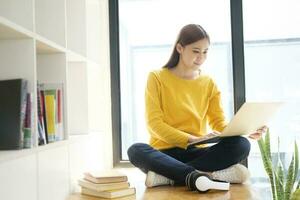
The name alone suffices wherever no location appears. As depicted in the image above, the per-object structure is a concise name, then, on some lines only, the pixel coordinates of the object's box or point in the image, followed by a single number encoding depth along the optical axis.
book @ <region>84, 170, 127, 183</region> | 1.75
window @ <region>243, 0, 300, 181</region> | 2.56
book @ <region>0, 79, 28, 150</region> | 1.34
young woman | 1.89
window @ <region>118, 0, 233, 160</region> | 2.65
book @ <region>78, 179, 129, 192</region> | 1.74
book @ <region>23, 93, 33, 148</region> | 1.39
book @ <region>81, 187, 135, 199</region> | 1.72
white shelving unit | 1.39
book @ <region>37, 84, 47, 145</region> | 1.54
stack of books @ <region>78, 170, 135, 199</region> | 1.73
